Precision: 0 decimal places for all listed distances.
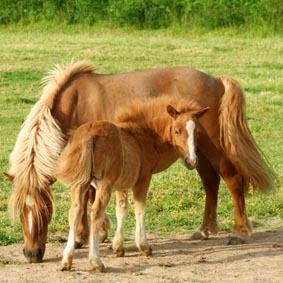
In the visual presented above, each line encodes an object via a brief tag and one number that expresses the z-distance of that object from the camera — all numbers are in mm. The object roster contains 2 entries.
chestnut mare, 17156
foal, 14937
